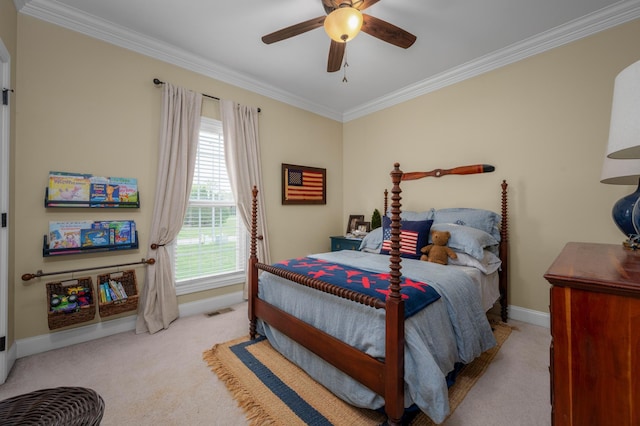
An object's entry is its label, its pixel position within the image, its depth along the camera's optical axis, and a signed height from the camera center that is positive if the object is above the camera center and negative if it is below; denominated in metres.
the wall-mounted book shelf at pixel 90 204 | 2.21 +0.12
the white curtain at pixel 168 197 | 2.65 +0.20
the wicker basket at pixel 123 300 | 2.35 -0.73
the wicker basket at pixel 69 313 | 2.11 -0.76
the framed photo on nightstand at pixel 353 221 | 4.20 -0.09
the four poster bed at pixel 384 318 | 1.33 -0.65
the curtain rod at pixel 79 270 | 2.11 -0.45
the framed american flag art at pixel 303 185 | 3.81 +0.46
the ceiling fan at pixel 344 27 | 1.75 +1.37
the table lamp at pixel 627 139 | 0.83 +0.24
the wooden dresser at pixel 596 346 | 0.69 -0.36
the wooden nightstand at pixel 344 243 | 3.67 -0.40
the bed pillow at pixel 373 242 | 3.02 -0.31
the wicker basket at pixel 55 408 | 0.89 -0.67
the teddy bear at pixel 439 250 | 2.41 -0.33
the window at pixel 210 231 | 3.01 -0.17
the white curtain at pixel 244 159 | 3.20 +0.70
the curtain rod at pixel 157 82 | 2.70 +1.36
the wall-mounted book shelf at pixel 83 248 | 2.19 -0.27
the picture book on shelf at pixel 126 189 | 2.51 +0.27
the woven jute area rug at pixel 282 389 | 1.49 -1.11
